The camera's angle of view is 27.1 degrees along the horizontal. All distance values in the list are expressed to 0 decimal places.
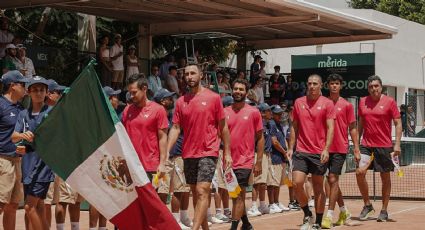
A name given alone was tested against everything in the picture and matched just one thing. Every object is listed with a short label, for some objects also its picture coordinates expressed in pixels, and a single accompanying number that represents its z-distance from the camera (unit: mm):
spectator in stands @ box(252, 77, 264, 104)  25722
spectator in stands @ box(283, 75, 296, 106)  27338
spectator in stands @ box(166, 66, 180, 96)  22625
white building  39750
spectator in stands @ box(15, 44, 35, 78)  18031
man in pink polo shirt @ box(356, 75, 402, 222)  15258
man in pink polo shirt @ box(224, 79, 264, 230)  12828
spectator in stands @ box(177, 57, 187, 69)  24120
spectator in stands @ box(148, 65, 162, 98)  21530
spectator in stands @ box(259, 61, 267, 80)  27739
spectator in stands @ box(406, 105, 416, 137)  32434
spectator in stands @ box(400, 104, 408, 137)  31941
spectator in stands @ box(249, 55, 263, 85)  27422
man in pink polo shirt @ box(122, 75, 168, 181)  11492
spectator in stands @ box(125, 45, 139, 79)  22281
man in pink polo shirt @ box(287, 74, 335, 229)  13180
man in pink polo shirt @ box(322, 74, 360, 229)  13797
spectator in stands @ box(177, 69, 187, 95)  23000
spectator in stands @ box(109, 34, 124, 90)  21812
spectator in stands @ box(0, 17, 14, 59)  18528
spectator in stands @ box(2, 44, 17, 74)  17812
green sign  26094
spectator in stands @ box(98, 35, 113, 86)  21516
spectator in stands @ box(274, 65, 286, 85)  27781
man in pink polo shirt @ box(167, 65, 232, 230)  11273
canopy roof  21391
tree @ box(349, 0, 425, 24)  59656
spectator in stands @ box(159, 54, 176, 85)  23047
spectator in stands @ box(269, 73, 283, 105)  27469
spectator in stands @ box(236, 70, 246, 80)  25262
